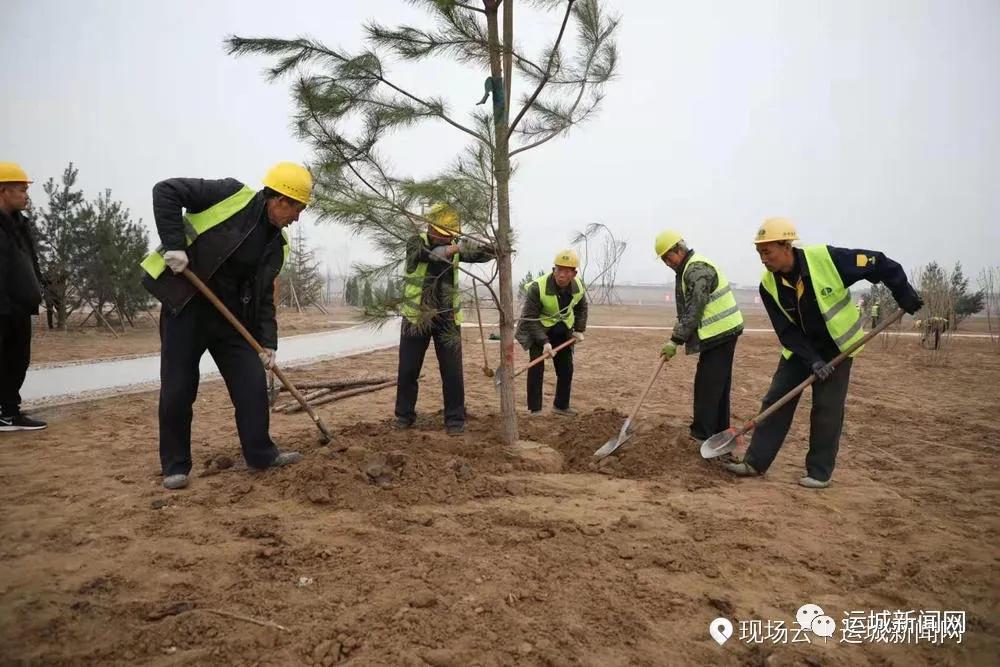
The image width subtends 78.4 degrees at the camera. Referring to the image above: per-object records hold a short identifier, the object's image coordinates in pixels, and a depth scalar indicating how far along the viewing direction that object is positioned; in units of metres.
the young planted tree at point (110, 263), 10.83
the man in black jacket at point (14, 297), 4.09
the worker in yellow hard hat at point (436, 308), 3.67
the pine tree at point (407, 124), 3.42
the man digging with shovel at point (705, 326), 4.11
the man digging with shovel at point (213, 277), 3.03
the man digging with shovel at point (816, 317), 3.36
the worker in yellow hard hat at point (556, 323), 4.96
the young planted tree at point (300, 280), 20.36
